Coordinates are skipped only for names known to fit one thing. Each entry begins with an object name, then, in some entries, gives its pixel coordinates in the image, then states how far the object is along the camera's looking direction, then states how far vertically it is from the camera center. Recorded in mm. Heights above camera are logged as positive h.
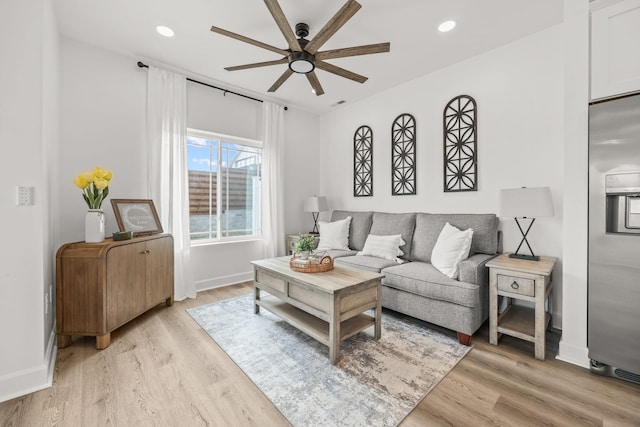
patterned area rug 1581 -1139
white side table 2066 -638
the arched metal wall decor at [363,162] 4250 +809
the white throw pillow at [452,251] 2514 -375
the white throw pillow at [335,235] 3971 -350
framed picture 2742 -47
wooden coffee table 2047 -735
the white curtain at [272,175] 4277 +590
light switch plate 1753 +100
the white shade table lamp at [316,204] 4457 +131
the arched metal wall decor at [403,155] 3684 +799
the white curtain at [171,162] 3223 +608
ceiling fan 1845 +1344
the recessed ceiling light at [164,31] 2590 +1766
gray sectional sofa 2293 -584
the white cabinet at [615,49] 1789 +1124
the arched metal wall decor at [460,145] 3107 +802
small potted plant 2604 -329
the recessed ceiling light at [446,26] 2492 +1746
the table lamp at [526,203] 2287 +80
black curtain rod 3153 +1739
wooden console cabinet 2195 -651
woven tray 2445 -488
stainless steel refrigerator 1741 -170
